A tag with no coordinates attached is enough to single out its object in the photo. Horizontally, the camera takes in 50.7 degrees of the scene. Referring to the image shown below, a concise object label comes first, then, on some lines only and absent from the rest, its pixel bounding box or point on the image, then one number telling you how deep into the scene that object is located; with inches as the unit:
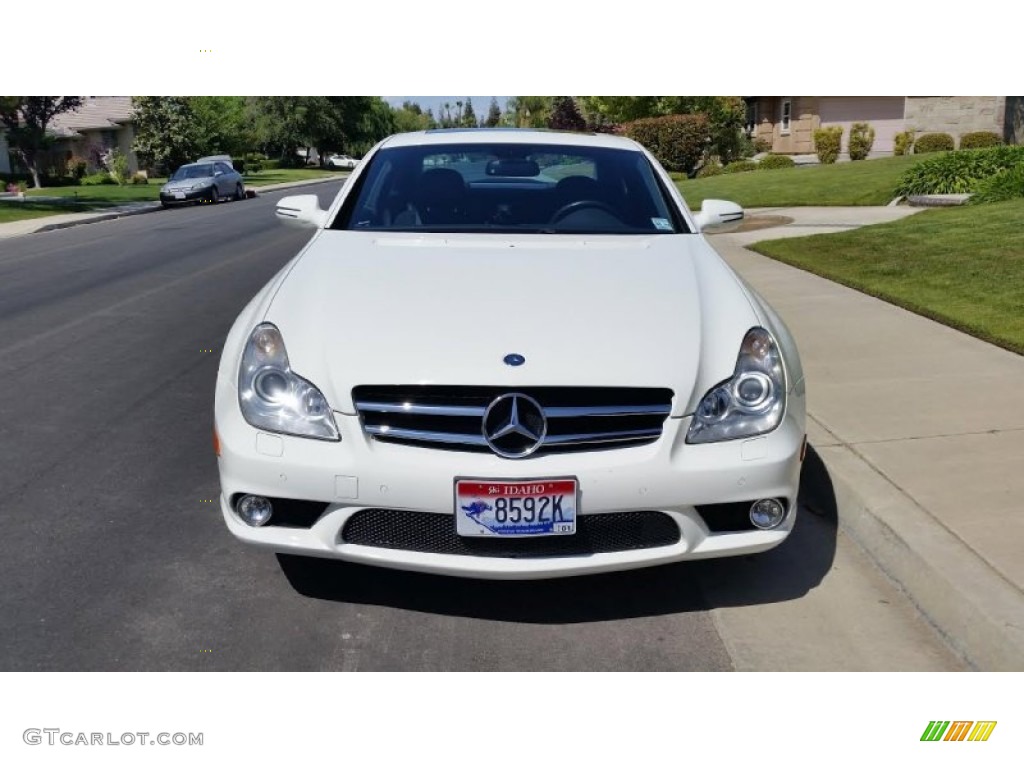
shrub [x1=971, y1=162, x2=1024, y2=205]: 581.0
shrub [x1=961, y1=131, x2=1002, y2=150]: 1149.5
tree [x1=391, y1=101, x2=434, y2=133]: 4691.4
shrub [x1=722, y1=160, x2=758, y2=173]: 1222.3
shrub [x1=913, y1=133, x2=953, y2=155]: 1202.0
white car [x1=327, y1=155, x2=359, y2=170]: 2922.7
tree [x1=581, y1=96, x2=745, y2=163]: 1448.1
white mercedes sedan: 136.8
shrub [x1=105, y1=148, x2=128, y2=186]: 1951.3
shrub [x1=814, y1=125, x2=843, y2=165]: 1316.4
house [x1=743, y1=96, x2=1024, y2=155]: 1411.2
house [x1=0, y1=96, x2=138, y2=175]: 2296.4
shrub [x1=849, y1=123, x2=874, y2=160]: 1373.0
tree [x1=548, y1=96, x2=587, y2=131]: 2075.5
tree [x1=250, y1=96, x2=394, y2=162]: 3058.6
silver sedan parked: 1264.8
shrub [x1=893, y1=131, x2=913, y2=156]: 1311.5
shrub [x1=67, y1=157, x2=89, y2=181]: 2071.9
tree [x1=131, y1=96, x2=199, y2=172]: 2107.5
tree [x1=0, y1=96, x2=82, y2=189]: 1579.7
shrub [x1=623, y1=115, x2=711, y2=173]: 1315.2
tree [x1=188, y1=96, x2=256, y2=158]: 2239.2
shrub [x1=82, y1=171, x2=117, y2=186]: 2009.7
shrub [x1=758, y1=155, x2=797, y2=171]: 1207.7
